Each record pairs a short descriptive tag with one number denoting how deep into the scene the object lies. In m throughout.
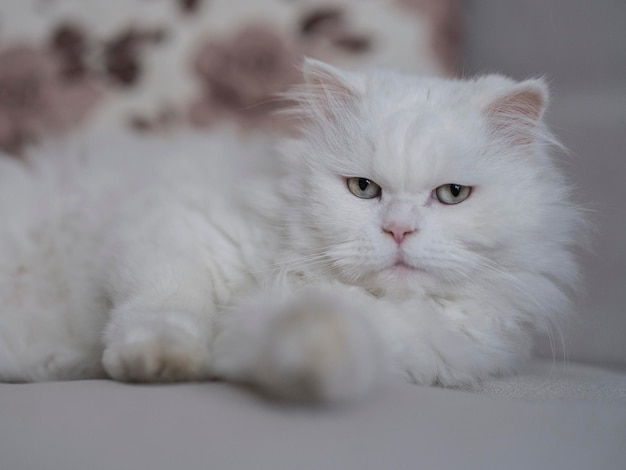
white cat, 0.33
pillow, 0.53
